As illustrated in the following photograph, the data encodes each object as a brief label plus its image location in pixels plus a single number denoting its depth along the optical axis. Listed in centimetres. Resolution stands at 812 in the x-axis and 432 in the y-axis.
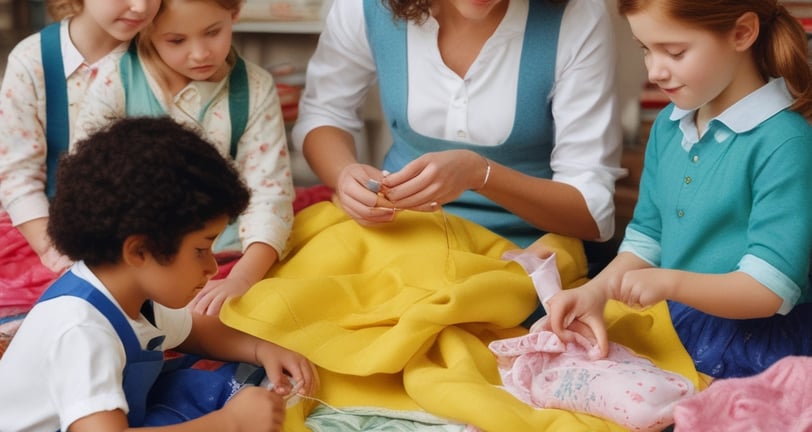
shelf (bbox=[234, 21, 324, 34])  233
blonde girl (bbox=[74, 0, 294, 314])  162
